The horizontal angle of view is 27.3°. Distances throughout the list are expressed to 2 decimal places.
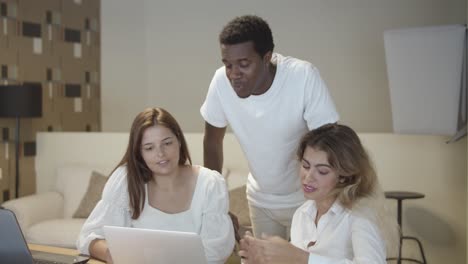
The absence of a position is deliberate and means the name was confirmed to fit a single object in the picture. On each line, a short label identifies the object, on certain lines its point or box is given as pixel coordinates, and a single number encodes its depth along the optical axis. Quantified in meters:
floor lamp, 5.01
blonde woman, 2.66
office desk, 2.98
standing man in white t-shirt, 2.89
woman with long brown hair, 3.00
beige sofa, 4.37
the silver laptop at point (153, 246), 2.50
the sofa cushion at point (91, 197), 5.08
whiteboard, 4.18
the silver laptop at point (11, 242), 2.63
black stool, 4.20
